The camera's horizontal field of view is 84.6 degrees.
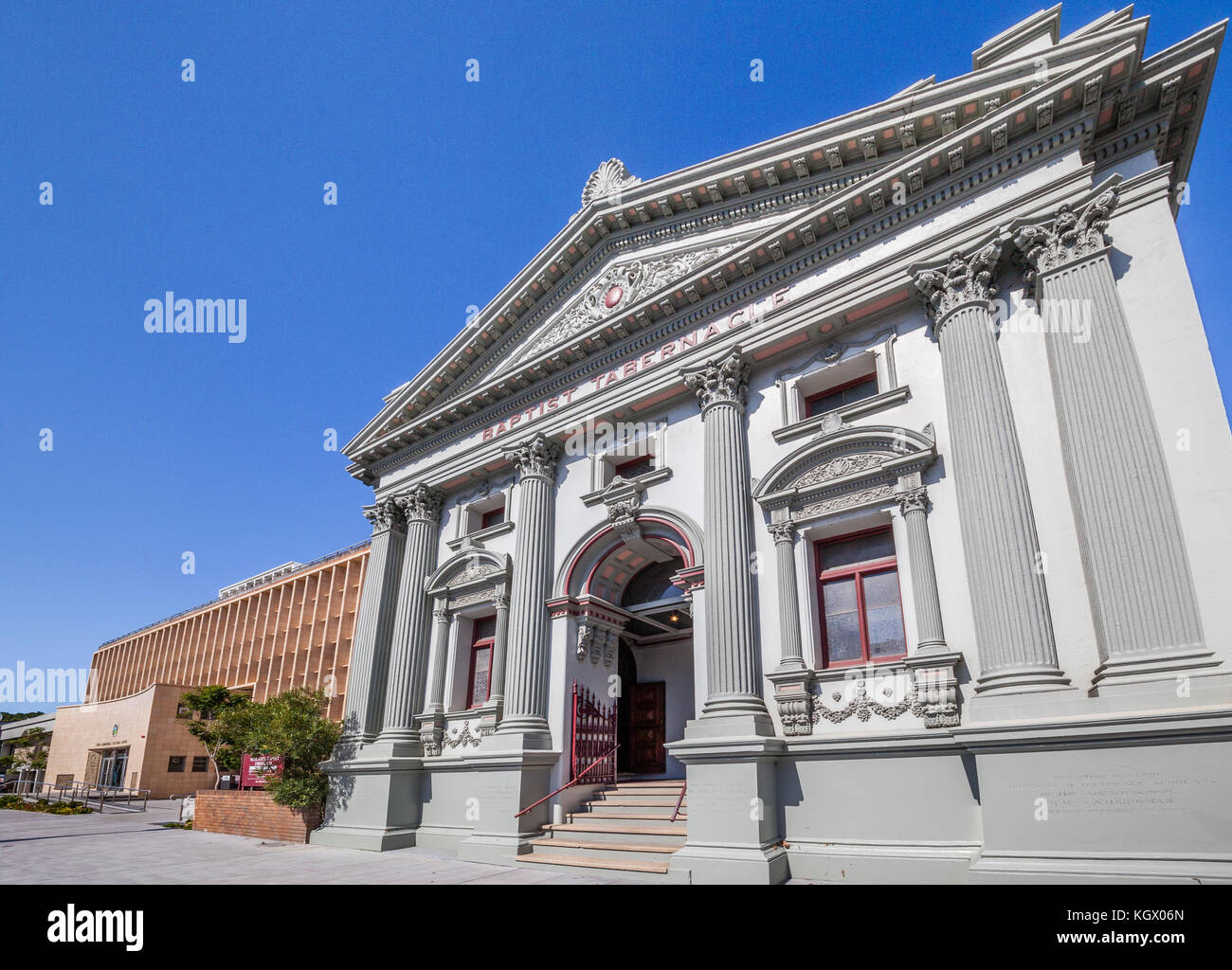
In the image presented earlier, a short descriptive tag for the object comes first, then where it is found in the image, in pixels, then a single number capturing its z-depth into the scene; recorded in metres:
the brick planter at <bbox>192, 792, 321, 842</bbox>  16.73
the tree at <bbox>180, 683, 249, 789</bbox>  35.56
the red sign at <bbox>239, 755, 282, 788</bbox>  17.39
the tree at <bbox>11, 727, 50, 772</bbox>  61.37
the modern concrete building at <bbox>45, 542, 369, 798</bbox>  47.91
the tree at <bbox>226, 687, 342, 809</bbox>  16.69
